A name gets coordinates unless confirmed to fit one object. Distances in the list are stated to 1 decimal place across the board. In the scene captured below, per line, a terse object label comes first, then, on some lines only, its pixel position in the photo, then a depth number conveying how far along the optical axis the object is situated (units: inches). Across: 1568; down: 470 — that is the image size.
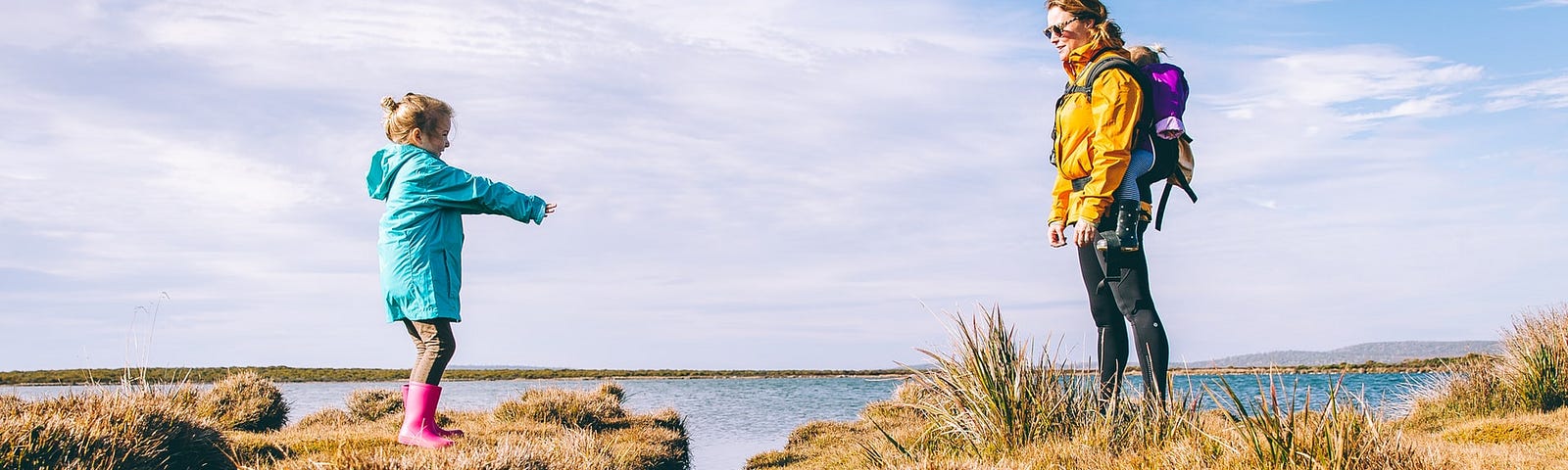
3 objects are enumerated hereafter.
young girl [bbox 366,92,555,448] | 186.7
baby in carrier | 156.6
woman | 154.4
